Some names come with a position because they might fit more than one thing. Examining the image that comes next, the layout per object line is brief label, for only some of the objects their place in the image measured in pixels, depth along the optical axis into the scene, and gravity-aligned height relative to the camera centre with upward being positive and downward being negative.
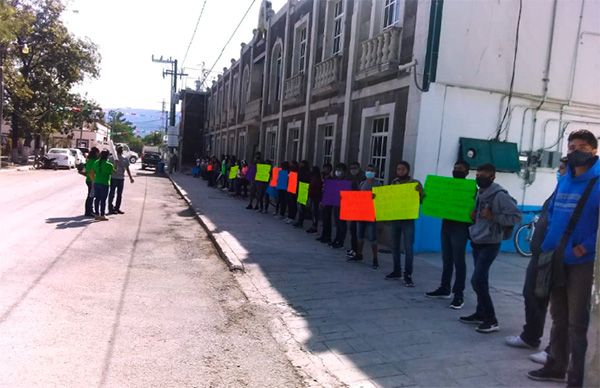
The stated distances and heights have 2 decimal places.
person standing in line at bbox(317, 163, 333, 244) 10.80 -1.41
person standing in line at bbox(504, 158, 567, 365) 4.47 -1.25
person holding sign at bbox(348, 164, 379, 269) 8.48 -1.18
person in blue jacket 3.93 -0.60
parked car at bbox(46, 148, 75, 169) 36.38 -1.36
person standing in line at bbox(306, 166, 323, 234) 11.93 -0.81
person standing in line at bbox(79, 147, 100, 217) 12.46 -0.89
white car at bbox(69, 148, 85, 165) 40.51 -1.29
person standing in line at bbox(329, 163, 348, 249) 10.29 -1.38
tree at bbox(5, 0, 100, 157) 34.72 +4.89
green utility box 10.16 +0.37
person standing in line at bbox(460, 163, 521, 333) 5.40 -0.65
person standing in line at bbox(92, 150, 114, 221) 12.37 -0.95
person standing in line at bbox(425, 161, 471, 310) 6.24 -1.08
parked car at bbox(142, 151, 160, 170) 46.09 -1.33
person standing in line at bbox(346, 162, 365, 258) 9.22 -0.47
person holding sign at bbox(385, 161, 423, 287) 7.39 -1.07
